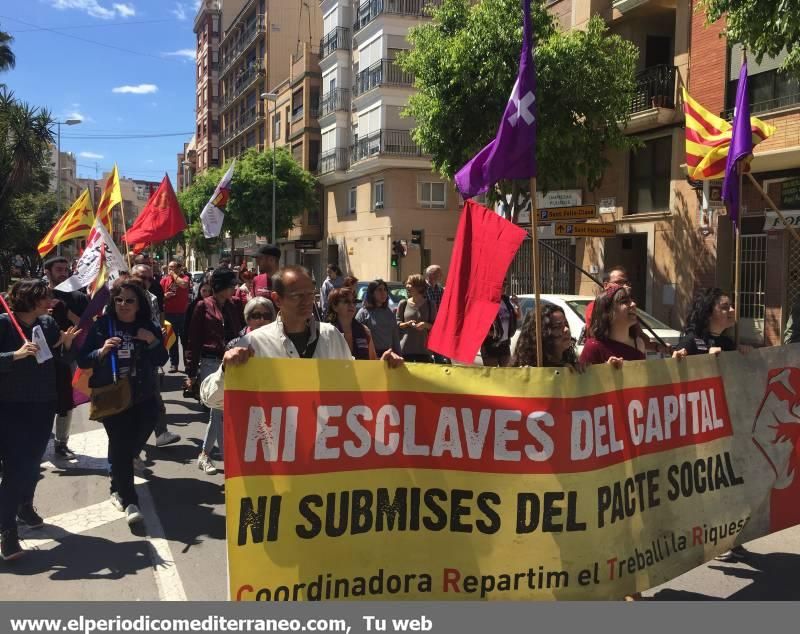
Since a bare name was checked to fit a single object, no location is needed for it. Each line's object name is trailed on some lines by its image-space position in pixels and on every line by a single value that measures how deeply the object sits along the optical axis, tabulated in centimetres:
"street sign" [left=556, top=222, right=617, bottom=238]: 1477
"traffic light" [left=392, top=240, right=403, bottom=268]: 2538
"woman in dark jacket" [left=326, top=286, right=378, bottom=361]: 626
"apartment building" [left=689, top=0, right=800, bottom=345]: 1415
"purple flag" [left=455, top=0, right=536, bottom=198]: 376
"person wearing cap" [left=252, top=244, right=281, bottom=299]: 800
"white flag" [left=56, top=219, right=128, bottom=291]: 606
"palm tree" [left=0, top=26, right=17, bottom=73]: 3953
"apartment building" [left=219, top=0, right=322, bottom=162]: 5141
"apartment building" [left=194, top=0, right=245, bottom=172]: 6969
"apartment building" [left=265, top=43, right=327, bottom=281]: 4169
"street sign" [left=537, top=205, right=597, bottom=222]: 1515
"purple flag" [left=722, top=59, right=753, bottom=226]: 555
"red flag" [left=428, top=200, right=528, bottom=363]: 368
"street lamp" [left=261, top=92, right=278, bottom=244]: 3740
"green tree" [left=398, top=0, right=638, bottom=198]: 1569
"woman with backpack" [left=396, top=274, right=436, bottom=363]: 804
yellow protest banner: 306
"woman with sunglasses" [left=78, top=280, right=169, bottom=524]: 507
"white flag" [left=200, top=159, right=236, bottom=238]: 1308
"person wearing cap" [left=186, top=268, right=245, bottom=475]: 645
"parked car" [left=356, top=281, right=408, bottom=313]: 1547
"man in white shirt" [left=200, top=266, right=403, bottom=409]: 360
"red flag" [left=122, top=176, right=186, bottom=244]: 963
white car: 915
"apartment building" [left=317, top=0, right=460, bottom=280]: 3216
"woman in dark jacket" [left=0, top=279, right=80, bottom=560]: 447
